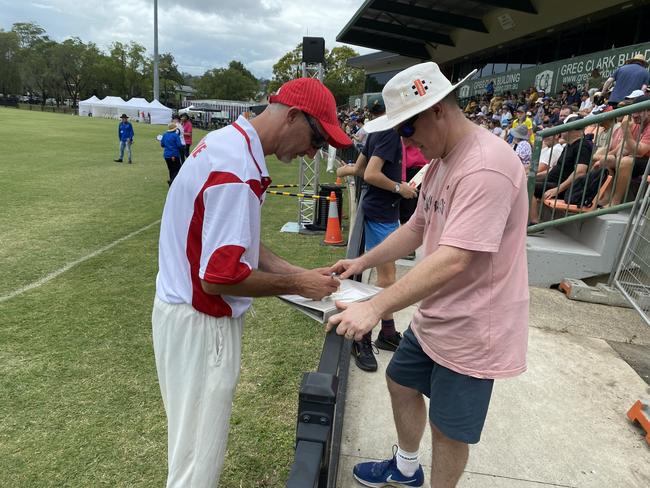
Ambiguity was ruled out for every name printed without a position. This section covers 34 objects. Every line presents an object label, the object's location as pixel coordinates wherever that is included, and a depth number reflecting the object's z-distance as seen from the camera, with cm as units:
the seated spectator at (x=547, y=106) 1377
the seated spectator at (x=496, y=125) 1350
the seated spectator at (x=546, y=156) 734
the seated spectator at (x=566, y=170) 592
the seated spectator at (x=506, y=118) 1542
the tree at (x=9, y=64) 8850
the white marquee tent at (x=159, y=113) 6003
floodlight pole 4420
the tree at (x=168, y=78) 10256
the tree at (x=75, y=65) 8750
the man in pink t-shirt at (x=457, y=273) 158
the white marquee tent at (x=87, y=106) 6625
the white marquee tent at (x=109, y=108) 6461
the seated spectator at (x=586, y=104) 1038
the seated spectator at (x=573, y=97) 1327
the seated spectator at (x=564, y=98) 1376
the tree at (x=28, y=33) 9706
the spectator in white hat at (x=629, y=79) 769
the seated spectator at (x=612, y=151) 539
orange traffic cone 775
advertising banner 1253
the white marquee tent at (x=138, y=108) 6119
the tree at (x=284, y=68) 7100
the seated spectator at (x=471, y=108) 2152
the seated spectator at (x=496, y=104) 1823
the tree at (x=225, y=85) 9944
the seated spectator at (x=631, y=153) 526
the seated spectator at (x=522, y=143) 853
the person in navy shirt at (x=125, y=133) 1769
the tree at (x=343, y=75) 7150
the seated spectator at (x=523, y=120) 966
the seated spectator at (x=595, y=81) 1261
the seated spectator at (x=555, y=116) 1195
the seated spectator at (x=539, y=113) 1306
